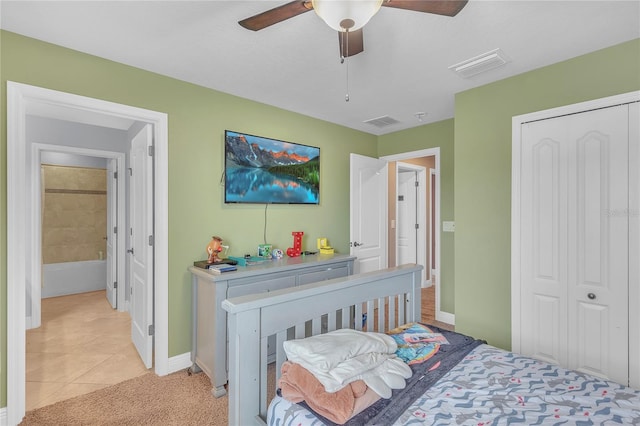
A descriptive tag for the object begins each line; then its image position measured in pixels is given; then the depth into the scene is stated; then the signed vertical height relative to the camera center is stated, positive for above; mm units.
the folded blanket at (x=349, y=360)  1212 -606
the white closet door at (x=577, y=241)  2086 -212
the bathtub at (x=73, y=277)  4758 -1013
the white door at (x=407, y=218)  5336 -100
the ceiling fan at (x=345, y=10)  1213 +833
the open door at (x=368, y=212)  3752 +3
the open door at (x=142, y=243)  2607 -267
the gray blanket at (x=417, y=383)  1118 -723
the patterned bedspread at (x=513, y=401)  1133 -741
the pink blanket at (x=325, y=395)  1112 -684
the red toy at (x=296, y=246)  3320 -358
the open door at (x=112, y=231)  4309 -258
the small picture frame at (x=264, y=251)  3090 -378
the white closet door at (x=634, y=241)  2012 -192
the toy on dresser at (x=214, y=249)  2645 -306
